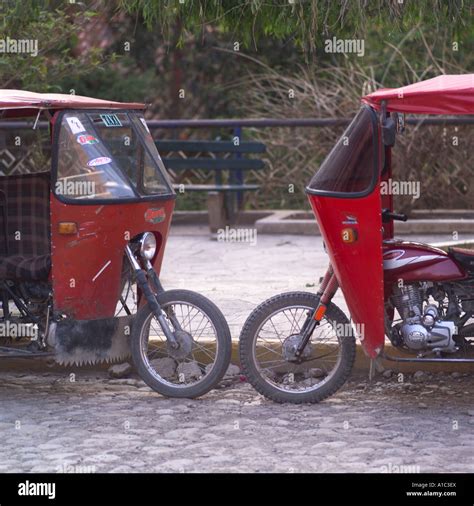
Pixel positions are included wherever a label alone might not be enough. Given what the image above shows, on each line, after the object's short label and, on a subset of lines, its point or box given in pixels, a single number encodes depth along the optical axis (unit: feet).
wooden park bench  92.73
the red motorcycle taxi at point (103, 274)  46.37
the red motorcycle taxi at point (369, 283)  43.73
